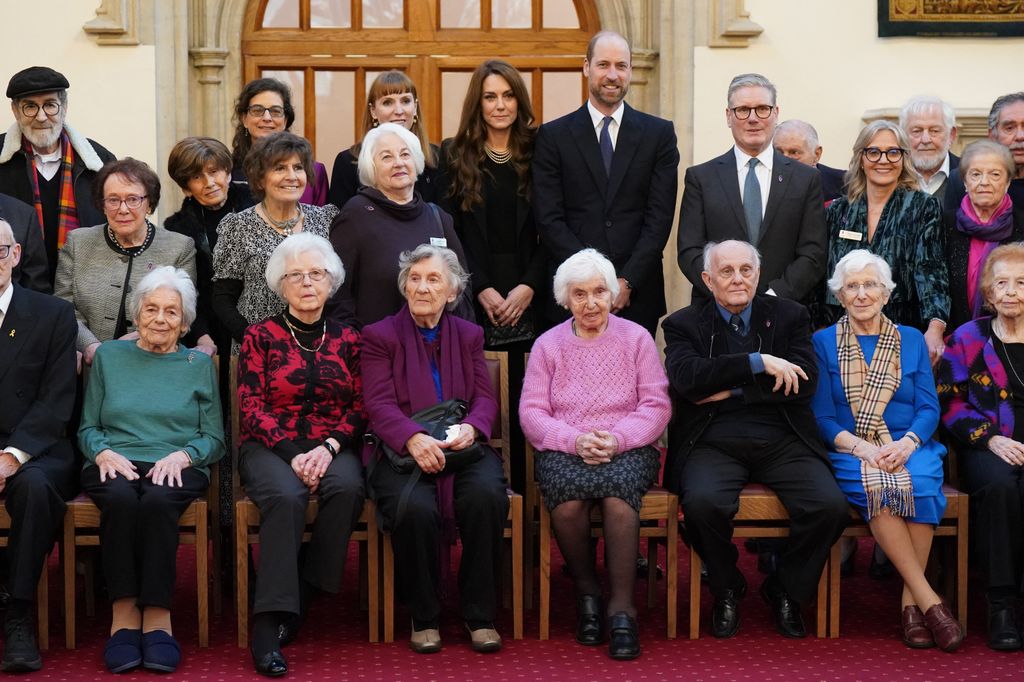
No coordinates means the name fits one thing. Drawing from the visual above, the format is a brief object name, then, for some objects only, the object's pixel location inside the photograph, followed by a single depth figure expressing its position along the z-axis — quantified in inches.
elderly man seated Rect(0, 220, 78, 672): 165.6
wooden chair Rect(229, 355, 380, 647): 170.1
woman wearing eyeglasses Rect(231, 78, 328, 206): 214.4
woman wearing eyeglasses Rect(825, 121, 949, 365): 194.5
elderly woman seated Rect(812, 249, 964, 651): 174.2
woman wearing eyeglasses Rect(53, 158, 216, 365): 189.8
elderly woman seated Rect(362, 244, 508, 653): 169.5
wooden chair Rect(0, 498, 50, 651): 168.4
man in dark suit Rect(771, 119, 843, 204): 253.3
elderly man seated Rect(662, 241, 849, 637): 174.4
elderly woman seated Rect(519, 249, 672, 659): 172.7
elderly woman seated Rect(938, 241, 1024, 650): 174.2
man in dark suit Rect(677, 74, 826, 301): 197.9
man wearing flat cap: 202.2
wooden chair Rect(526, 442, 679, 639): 174.4
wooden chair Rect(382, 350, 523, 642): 172.2
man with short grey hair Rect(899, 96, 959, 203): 219.0
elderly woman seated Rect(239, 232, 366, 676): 167.8
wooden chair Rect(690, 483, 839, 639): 174.9
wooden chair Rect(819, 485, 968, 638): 174.6
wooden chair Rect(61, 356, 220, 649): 169.0
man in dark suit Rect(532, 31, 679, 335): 202.7
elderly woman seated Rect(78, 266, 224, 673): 165.3
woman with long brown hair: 203.2
